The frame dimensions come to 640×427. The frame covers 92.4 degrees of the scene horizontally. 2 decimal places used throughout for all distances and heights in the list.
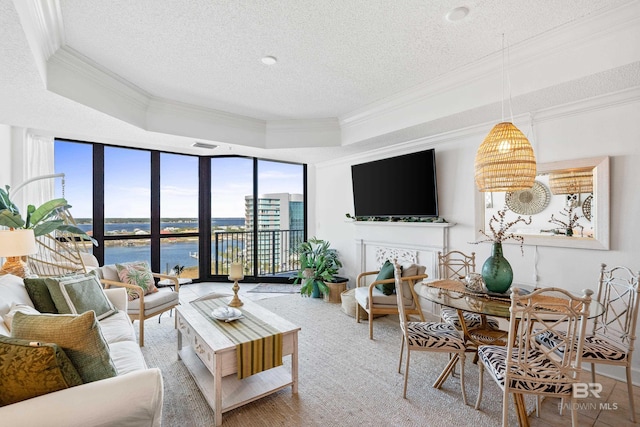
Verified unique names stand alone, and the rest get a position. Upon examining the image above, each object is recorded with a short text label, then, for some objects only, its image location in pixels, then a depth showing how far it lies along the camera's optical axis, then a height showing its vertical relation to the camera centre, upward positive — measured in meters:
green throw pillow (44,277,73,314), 2.24 -0.61
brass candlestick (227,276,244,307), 2.88 -0.83
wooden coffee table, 2.03 -1.07
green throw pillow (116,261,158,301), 3.43 -0.70
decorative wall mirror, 2.67 +0.08
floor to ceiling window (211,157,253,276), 5.84 +0.10
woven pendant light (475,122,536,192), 2.23 +0.39
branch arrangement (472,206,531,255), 3.17 -0.13
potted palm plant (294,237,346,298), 4.87 -0.91
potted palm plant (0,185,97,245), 3.01 -0.03
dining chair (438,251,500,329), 2.63 -0.73
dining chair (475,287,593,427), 1.64 -0.85
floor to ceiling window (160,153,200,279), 5.40 -0.01
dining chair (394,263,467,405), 2.22 -0.93
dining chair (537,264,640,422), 2.02 -0.91
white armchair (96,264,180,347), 3.14 -0.93
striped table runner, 2.10 -0.91
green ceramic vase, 2.37 -0.47
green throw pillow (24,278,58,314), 2.25 -0.60
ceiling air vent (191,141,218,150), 4.45 +1.02
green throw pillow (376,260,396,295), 3.60 -0.77
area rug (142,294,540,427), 2.05 -1.37
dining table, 1.93 -0.64
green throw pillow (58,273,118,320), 2.31 -0.65
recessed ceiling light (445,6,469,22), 2.11 +1.40
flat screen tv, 3.94 +0.38
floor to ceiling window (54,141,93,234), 4.48 +0.56
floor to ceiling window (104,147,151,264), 4.87 +0.16
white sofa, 1.15 -0.76
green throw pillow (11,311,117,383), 1.38 -0.55
